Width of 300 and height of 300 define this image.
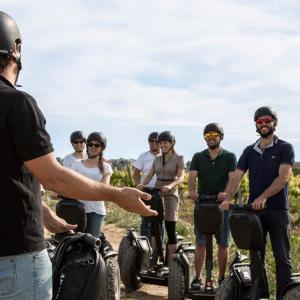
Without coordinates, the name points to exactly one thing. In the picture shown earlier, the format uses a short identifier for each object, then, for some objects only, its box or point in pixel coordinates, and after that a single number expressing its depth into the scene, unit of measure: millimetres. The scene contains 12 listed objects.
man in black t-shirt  1958
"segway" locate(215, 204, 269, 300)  4566
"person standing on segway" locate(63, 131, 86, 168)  7160
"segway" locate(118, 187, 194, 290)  6816
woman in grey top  7016
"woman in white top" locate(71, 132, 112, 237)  6027
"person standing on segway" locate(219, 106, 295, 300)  4930
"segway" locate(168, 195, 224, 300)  5598
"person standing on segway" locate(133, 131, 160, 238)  8062
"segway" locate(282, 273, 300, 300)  3968
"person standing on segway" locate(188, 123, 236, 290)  6270
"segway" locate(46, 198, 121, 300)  4977
